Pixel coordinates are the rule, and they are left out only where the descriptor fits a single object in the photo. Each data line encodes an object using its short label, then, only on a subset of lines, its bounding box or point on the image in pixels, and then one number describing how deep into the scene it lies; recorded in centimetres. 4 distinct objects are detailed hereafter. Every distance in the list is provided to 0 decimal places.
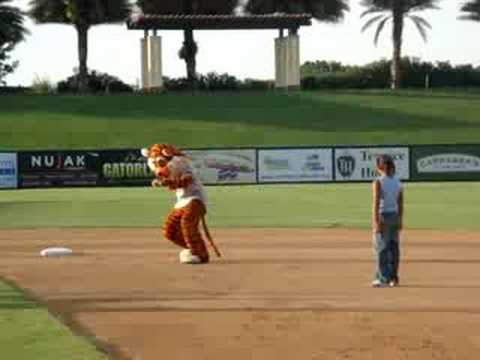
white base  2151
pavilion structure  8175
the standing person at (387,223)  1636
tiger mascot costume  1995
